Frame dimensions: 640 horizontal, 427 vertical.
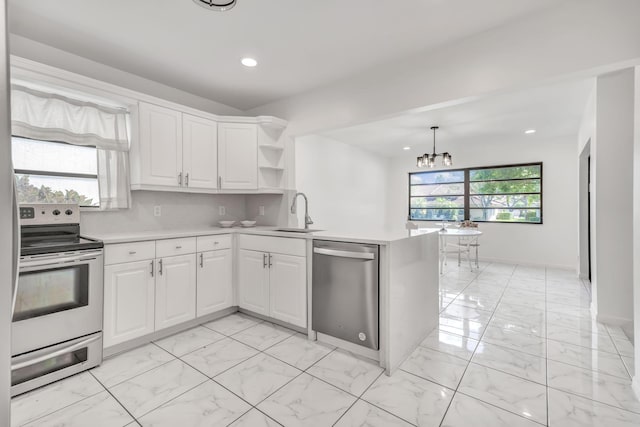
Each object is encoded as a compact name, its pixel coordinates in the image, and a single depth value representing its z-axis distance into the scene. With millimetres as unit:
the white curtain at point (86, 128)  2199
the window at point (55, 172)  2301
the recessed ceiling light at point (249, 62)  2723
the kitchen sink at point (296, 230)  3091
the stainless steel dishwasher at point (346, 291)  2152
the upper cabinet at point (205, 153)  2760
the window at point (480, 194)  5863
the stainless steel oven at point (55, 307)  1803
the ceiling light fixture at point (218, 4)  1883
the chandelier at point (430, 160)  4840
